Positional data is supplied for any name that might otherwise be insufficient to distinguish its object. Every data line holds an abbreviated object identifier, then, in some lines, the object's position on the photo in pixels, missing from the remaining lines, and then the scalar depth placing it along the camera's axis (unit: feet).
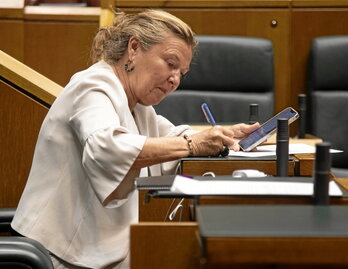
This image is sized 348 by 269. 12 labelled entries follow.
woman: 14.93
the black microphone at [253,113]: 17.73
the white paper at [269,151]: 15.64
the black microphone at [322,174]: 13.29
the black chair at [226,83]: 20.78
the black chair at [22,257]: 13.95
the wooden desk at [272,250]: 12.39
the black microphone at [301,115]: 19.06
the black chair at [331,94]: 20.93
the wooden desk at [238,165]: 15.23
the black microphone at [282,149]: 14.63
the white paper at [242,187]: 13.46
